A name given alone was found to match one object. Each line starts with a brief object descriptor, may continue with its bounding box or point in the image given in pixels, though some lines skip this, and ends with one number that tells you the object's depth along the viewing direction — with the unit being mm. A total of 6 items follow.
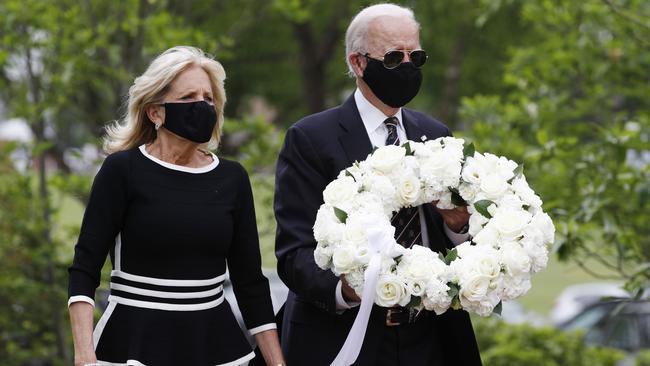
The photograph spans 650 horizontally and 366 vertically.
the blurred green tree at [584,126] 12625
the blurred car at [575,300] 30844
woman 7918
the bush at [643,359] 18267
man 8328
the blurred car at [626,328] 25859
